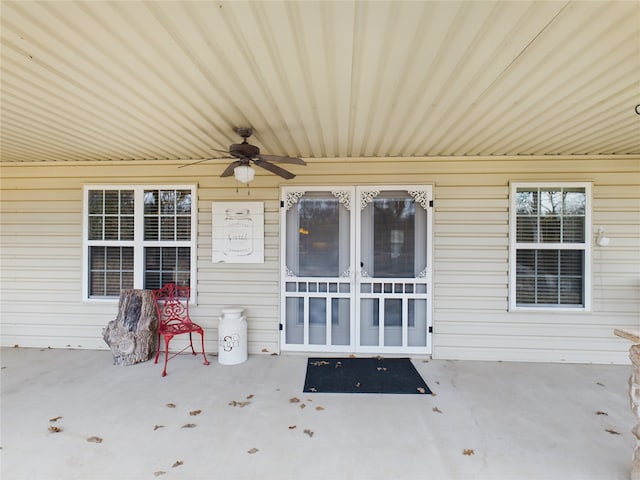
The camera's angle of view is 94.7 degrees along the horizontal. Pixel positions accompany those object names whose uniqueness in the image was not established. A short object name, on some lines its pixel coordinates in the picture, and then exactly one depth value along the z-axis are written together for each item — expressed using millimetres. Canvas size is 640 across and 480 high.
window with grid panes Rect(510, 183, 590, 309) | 3617
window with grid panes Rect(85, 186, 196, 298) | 3949
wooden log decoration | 3484
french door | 3773
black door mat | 2932
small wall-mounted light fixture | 3465
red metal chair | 3660
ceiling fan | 2573
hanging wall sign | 3859
